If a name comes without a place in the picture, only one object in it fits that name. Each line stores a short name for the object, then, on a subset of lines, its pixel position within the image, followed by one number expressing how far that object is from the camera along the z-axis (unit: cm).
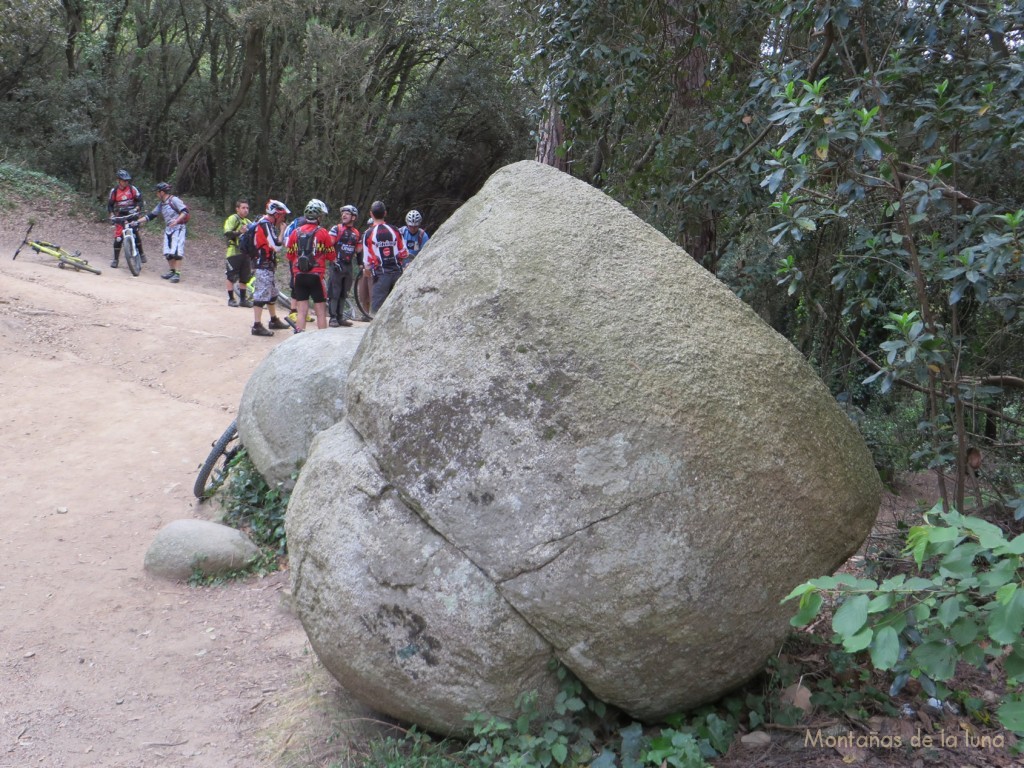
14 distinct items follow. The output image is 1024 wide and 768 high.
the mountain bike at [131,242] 1589
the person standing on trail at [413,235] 1188
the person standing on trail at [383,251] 1099
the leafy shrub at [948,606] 206
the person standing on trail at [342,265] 1166
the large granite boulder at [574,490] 305
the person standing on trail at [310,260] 1049
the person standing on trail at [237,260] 1292
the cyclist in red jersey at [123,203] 1608
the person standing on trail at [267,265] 1108
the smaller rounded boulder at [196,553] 573
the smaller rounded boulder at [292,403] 625
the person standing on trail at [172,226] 1571
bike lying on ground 1459
